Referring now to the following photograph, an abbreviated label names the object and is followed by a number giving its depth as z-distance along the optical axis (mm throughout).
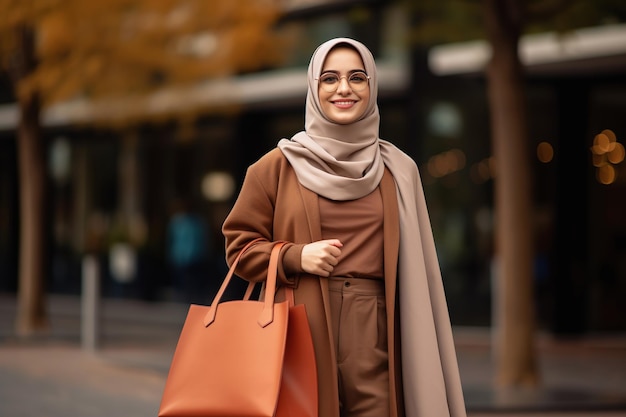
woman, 3816
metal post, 14664
